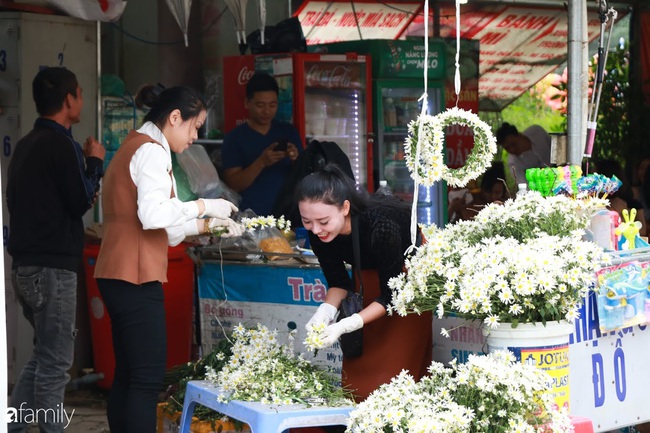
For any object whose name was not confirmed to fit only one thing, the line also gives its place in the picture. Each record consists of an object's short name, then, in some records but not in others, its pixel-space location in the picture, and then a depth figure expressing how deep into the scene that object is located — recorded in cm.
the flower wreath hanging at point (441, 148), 643
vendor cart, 870
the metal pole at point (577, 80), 787
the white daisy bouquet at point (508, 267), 588
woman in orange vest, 733
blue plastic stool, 646
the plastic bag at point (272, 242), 908
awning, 1901
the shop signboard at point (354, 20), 1867
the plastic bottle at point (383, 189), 764
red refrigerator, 1419
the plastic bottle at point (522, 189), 675
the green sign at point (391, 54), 1513
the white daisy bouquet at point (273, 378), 685
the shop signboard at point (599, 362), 716
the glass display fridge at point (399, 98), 1521
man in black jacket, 877
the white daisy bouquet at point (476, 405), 559
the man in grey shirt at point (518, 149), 1665
